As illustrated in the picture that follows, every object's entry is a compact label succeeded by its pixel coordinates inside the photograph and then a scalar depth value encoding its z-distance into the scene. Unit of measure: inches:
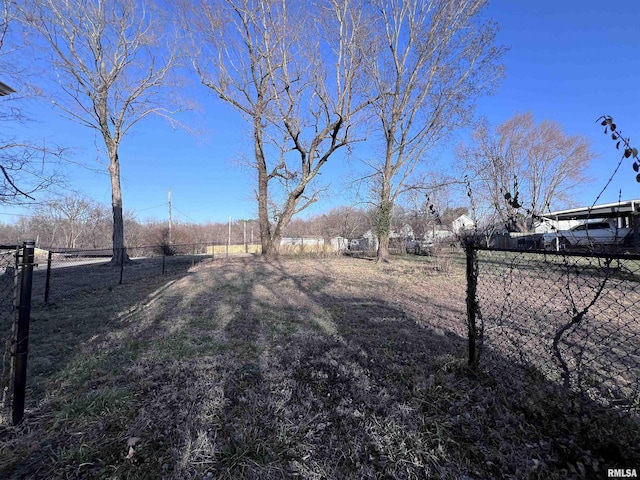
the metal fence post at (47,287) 228.9
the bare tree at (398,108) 491.5
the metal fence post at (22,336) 75.4
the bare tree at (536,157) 901.2
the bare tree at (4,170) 134.4
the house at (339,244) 812.9
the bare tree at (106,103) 505.4
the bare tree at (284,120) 467.8
